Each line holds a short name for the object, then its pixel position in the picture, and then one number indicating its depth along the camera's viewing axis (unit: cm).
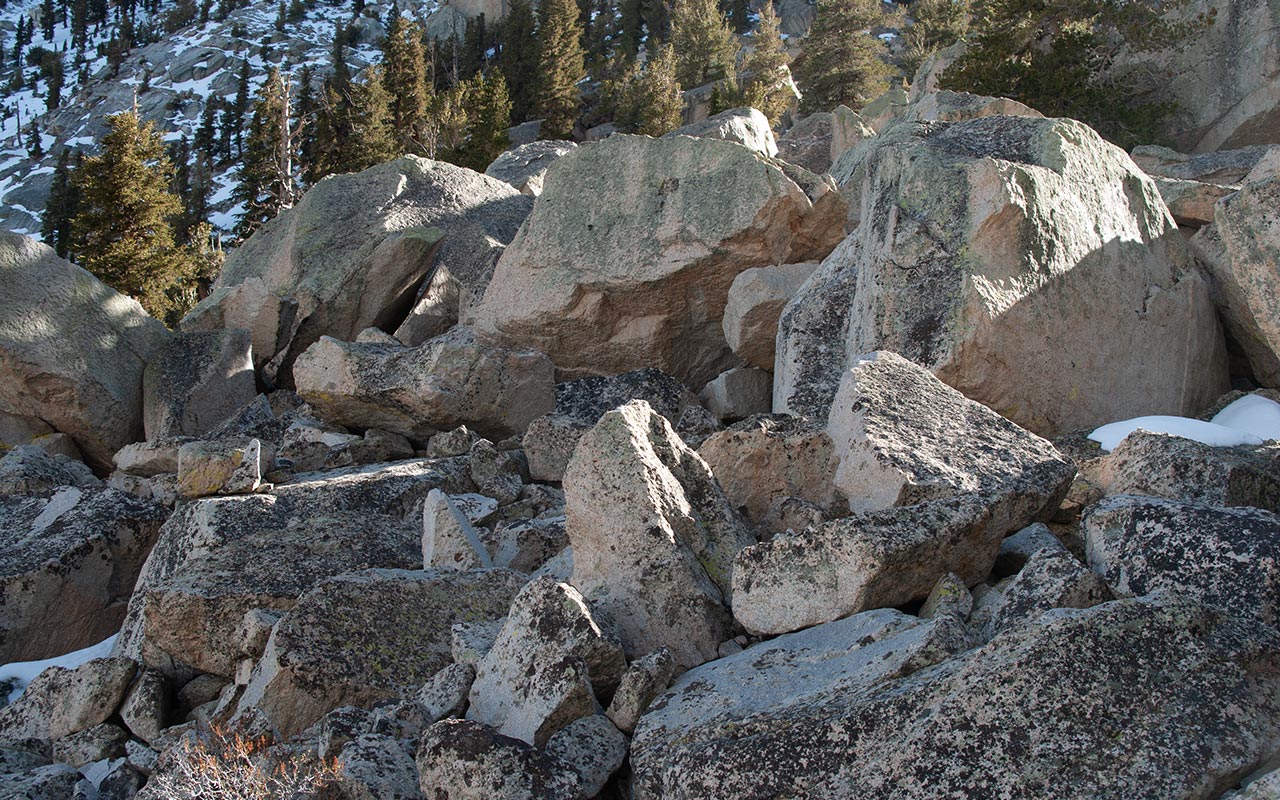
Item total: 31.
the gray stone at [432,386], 1145
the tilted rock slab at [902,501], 592
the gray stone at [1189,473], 652
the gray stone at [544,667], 538
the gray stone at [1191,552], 523
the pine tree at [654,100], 4519
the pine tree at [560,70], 5791
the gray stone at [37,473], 1162
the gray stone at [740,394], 1171
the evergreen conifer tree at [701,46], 6225
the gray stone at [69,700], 729
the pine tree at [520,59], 6731
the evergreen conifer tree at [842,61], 4684
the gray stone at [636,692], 544
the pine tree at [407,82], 4928
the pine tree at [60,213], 6556
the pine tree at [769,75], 4662
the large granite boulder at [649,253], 1284
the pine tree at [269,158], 3772
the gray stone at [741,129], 2378
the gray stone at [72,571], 927
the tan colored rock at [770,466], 785
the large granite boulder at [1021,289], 894
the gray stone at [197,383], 1440
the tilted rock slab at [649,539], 626
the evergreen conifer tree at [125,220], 2878
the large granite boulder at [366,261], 1619
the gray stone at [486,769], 473
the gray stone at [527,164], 2265
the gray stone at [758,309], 1163
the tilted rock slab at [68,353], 1391
